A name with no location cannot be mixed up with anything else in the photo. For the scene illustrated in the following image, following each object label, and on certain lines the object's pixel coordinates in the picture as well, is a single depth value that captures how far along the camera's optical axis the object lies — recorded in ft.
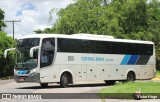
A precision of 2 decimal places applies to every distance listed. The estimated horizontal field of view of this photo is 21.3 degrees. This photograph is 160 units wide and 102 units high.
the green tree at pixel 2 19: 192.67
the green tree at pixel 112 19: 157.99
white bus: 86.12
